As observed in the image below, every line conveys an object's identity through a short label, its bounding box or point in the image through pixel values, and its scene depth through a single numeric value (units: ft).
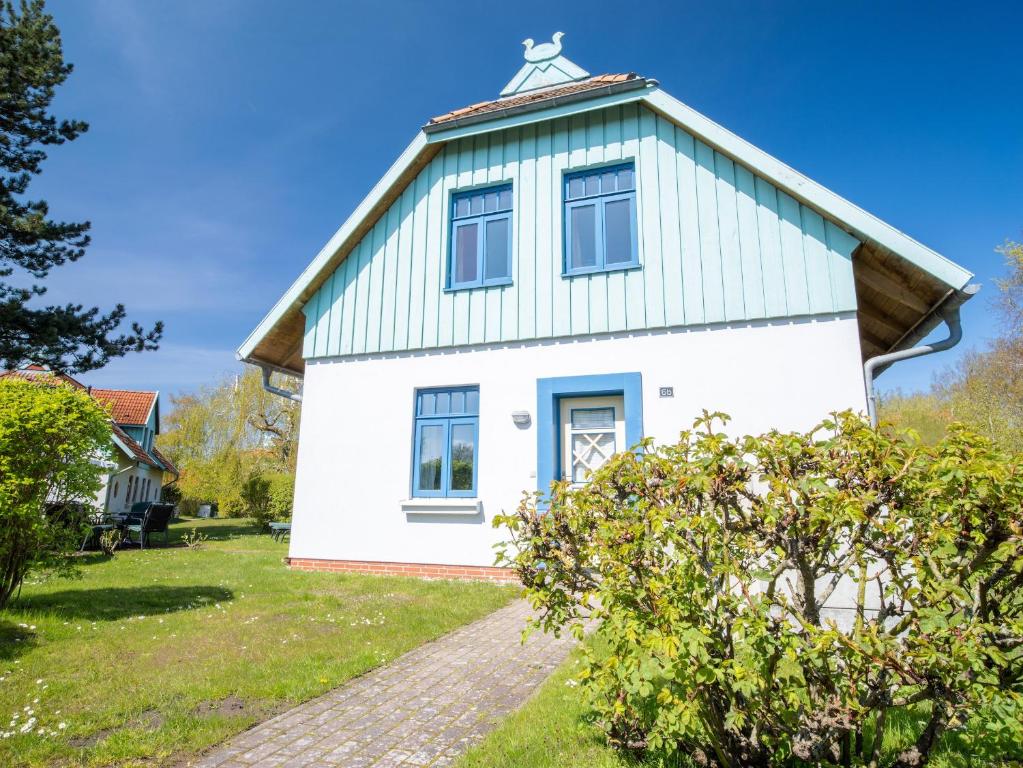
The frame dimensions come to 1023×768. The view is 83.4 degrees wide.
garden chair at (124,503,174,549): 50.49
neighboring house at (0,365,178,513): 75.41
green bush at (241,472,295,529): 59.98
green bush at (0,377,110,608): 19.27
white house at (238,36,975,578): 25.98
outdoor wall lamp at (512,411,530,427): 28.68
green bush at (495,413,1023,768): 6.73
